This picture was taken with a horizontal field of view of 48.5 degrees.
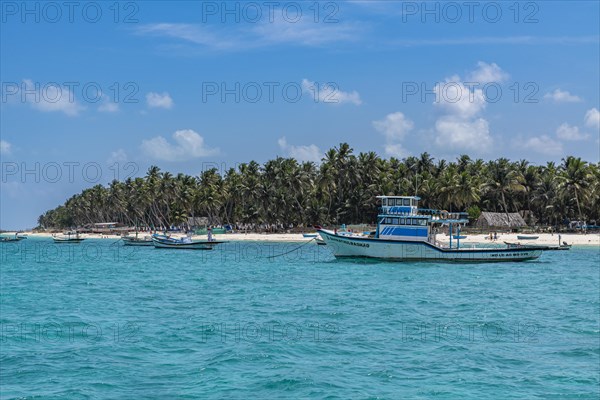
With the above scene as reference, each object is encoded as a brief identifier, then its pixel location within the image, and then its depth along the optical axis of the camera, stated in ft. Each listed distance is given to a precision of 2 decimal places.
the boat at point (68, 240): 444.96
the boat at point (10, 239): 492.70
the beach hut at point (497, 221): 368.89
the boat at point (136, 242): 364.79
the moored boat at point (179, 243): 304.91
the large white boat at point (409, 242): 203.10
